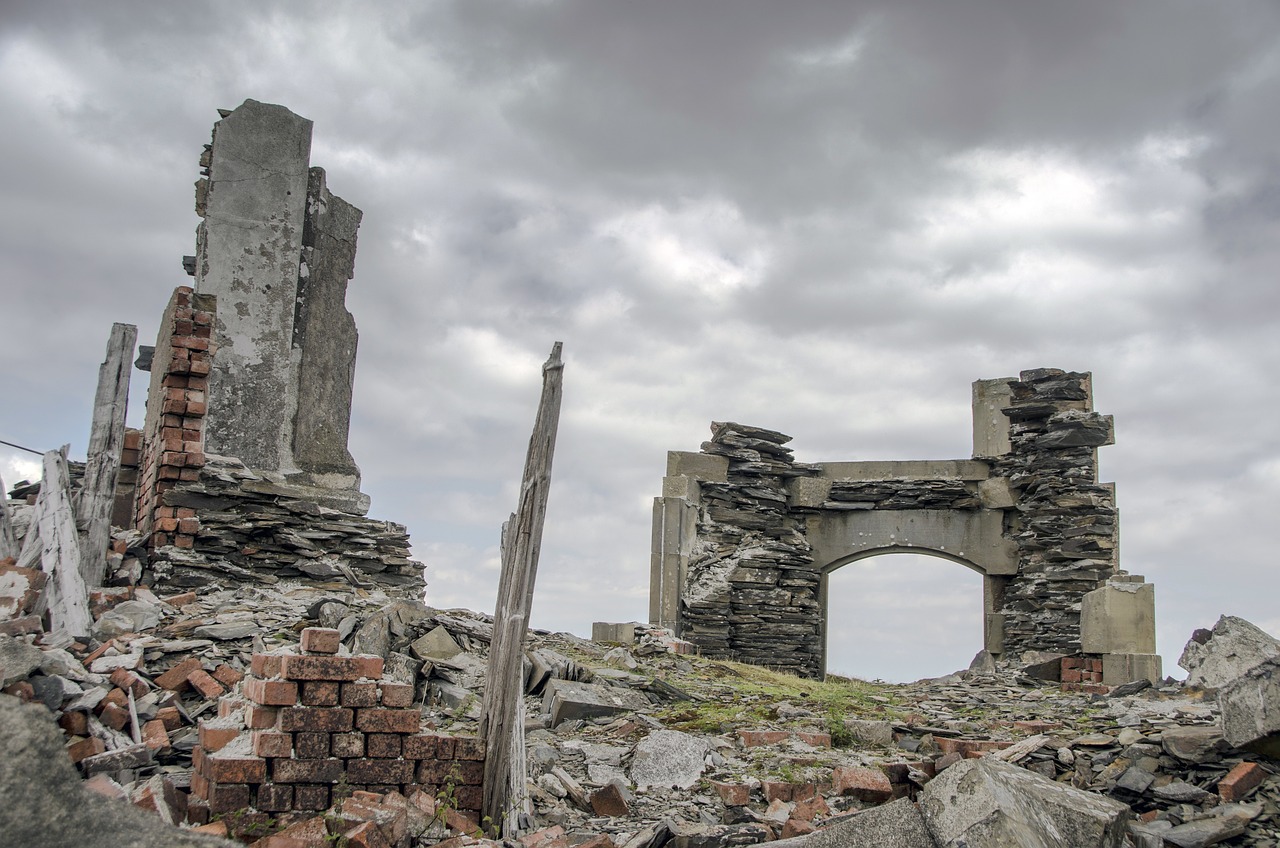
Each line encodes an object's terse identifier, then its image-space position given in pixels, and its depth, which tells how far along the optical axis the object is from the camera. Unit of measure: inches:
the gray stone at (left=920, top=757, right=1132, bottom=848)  182.1
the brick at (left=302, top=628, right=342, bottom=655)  213.3
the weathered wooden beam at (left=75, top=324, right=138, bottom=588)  324.8
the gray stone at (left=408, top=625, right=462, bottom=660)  320.2
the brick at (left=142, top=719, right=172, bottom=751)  229.9
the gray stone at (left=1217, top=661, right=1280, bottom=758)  224.5
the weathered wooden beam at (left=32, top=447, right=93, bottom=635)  282.0
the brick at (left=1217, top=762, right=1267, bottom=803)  218.1
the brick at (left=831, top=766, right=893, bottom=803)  234.8
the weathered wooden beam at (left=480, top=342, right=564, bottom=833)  222.8
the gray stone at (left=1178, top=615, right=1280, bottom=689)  305.7
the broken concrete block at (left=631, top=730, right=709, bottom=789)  249.4
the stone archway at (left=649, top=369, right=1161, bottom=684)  548.4
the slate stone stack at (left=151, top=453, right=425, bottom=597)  345.4
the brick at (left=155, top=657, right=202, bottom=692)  261.6
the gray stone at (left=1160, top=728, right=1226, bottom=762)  235.0
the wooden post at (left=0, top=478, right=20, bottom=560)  317.1
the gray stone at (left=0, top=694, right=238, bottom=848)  130.8
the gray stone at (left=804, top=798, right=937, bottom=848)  189.8
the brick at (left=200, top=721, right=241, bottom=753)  215.8
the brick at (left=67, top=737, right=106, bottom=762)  214.2
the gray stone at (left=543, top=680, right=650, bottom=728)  303.1
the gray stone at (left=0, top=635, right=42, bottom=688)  214.2
